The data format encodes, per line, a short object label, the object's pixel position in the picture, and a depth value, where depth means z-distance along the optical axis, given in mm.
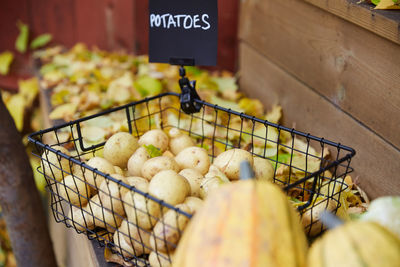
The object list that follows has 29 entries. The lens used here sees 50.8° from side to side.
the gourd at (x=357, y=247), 579
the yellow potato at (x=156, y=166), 1152
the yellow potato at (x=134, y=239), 1002
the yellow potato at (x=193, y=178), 1104
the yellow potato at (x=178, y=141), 1414
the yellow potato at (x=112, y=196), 1067
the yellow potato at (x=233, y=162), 1178
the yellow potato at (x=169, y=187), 973
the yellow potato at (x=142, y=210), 960
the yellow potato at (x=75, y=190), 1165
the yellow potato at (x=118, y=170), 1248
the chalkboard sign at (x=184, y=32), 1366
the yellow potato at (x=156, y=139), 1380
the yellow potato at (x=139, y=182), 1022
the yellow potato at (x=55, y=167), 1243
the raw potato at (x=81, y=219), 1145
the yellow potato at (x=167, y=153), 1397
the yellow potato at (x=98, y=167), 1181
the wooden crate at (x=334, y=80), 1218
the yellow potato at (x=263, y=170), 1199
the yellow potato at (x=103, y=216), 1098
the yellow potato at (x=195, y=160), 1248
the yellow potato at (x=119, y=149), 1319
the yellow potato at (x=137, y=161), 1237
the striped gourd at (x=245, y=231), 626
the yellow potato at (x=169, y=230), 911
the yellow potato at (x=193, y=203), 952
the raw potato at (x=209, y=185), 1062
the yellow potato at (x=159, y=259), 942
